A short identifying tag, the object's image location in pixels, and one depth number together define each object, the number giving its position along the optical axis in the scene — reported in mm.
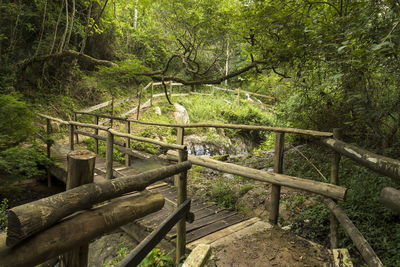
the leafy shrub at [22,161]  5273
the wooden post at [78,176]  1399
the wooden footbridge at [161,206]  1060
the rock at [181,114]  13656
